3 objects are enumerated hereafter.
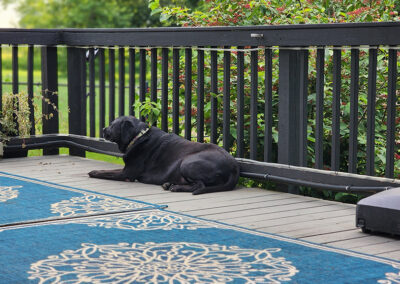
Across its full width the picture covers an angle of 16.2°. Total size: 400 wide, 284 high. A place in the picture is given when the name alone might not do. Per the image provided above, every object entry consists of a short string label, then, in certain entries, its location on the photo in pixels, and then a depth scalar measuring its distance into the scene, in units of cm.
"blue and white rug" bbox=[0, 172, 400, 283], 565
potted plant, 1219
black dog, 933
